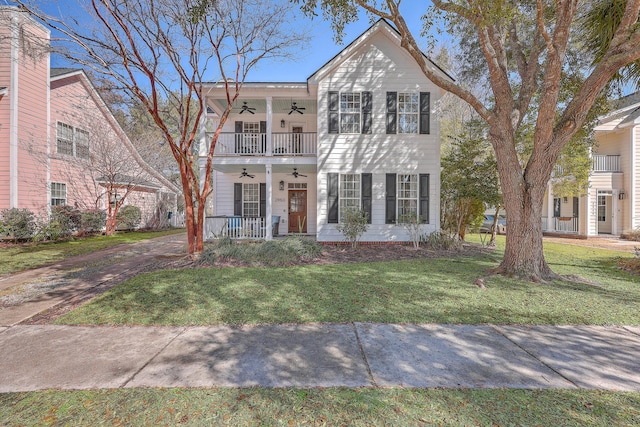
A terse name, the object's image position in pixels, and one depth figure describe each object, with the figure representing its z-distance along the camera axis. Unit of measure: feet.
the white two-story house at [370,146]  37.35
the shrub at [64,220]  40.98
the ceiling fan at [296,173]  42.49
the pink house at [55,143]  39.78
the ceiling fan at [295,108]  42.57
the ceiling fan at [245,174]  42.89
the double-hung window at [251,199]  45.39
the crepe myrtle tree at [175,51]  23.44
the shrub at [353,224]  34.47
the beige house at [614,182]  52.54
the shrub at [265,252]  27.04
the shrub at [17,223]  37.09
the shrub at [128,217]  56.08
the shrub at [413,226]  35.76
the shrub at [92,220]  46.79
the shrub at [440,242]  35.19
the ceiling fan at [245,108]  42.50
